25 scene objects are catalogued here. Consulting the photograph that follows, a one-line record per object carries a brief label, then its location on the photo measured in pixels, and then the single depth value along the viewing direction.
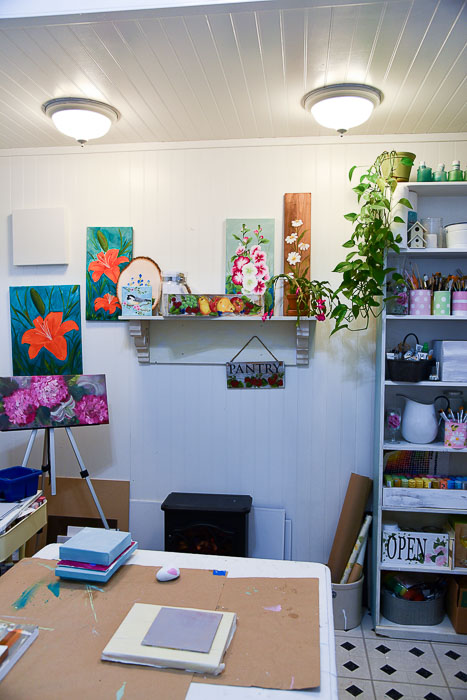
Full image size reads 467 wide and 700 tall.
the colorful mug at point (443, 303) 2.70
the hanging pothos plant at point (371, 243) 2.60
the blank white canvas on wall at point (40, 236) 3.17
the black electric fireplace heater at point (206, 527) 2.83
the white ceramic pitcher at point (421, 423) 2.73
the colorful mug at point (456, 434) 2.70
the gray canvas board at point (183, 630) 1.29
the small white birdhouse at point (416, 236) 2.72
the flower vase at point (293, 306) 2.87
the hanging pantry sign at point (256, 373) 3.03
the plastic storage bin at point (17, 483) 2.59
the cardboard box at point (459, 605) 2.67
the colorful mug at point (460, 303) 2.68
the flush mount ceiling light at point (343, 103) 2.35
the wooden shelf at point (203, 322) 2.83
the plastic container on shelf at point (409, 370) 2.64
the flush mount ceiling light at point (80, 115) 2.54
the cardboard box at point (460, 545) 2.69
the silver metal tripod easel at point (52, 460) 2.84
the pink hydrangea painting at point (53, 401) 2.81
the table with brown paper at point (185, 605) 1.19
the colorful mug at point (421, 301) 2.71
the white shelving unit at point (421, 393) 2.69
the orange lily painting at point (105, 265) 3.12
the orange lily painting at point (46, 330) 3.20
